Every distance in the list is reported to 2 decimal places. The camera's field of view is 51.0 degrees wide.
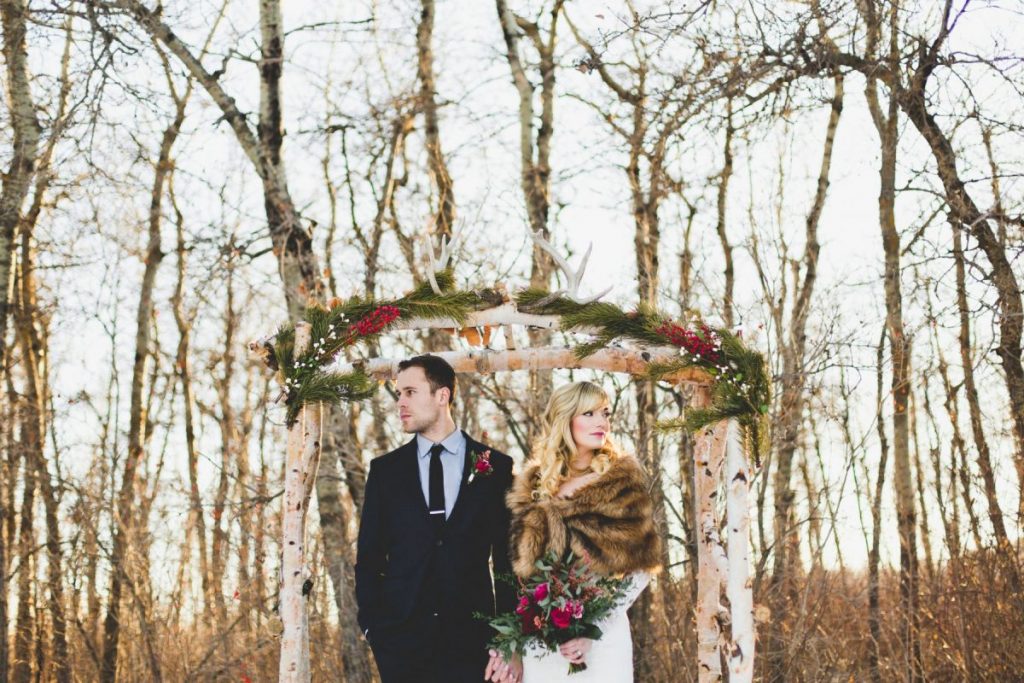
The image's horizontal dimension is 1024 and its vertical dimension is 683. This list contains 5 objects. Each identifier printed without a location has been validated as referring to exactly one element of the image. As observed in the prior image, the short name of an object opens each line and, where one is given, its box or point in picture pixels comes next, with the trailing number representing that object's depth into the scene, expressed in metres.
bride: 4.85
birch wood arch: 5.68
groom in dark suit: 4.80
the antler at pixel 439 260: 5.84
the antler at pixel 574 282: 5.89
